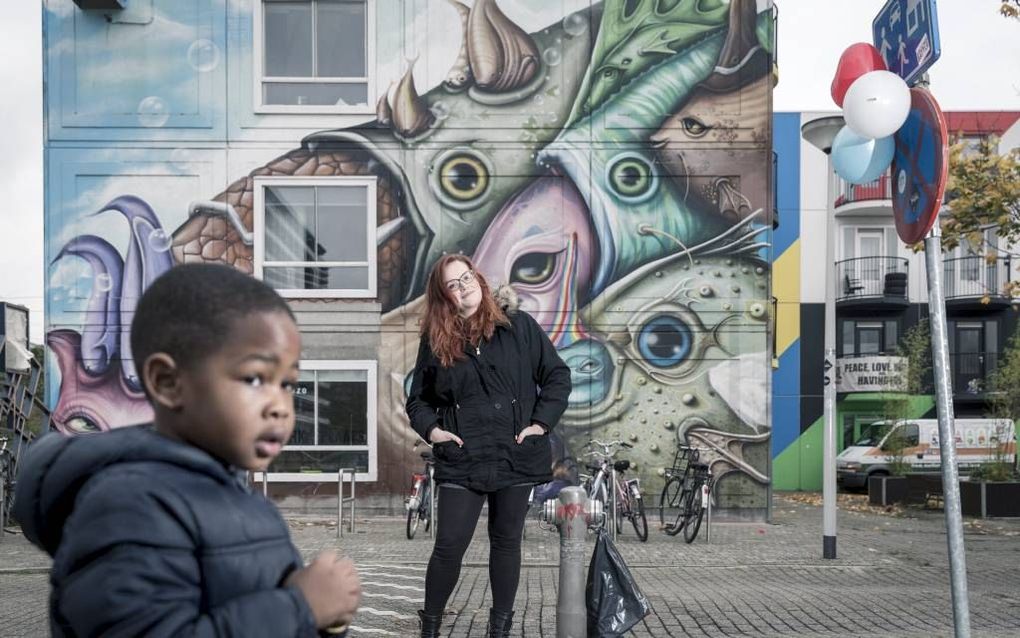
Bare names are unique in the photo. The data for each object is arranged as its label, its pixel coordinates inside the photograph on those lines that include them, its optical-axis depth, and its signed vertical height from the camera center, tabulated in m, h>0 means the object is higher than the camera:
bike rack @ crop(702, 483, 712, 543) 14.07 -2.44
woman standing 5.17 -0.46
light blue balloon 5.12 +0.80
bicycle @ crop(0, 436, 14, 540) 13.93 -2.05
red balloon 5.18 +1.25
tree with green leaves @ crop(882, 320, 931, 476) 24.16 -1.63
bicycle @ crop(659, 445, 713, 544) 14.10 -2.47
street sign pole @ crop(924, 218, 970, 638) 4.45 -0.46
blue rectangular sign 4.45 +1.27
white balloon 4.75 +0.97
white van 26.30 -3.15
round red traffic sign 4.41 +0.67
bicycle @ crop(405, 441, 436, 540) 14.45 -2.44
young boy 1.59 -0.27
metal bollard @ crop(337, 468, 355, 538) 14.65 -2.57
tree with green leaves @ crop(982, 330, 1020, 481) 22.12 -1.45
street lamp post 11.83 -0.50
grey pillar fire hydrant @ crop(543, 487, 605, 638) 5.33 -1.16
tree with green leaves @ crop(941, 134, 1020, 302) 14.10 +1.69
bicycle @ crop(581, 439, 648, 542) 14.03 -2.34
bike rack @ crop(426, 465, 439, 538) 14.41 -2.51
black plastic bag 5.34 -1.37
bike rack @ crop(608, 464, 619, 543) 13.93 -2.40
